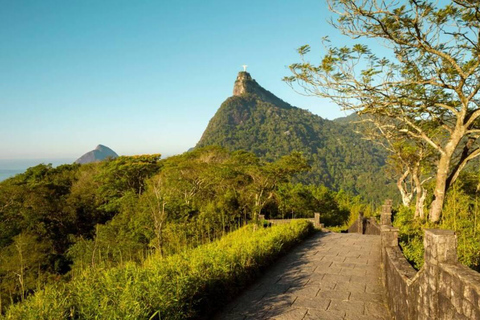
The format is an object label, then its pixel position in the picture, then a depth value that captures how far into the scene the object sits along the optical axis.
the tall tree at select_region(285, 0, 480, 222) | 8.01
